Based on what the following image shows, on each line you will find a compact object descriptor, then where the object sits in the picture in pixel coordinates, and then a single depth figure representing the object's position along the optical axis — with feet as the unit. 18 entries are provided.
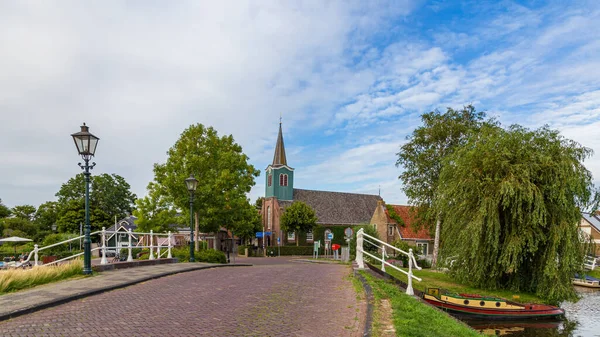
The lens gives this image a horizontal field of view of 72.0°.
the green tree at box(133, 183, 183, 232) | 102.60
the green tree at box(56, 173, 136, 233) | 248.11
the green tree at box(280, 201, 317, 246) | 188.41
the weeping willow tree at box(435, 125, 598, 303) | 55.62
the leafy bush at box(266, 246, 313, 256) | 186.39
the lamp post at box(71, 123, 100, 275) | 41.01
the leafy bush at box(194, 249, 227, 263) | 75.56
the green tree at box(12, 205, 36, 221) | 252.83
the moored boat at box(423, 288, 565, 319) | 53.26
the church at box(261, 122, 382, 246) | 206.90
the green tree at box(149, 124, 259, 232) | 93.25
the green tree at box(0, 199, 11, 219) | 250.98
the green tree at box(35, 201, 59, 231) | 232.12
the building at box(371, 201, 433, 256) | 156.35
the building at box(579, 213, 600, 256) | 163.53
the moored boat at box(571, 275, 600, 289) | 96.12
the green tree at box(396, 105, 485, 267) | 102.86
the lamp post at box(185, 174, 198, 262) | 65.46
